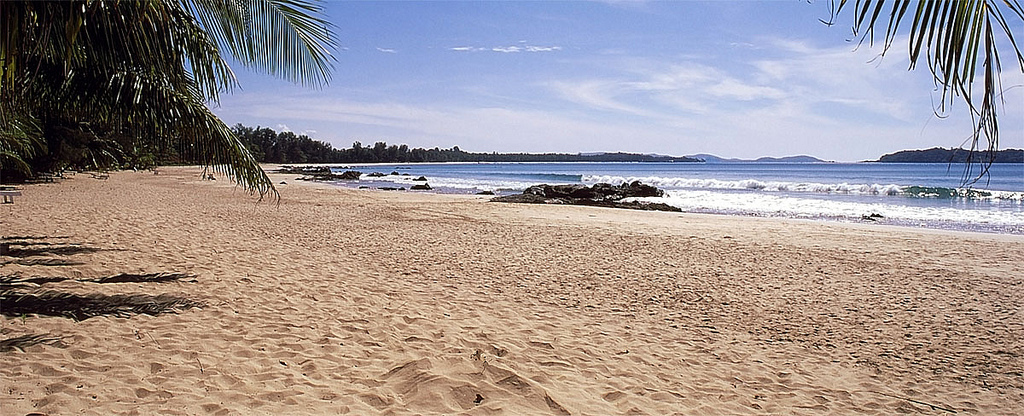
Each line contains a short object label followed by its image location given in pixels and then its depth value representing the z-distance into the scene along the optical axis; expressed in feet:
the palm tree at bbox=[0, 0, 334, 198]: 14.06
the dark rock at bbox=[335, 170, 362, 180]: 165.08
